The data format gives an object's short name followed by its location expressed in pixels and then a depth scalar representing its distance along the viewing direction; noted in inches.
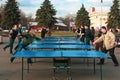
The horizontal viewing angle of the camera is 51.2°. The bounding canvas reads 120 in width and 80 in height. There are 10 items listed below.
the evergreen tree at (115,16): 1244.8
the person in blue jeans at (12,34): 284.0
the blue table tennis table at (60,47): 182.1
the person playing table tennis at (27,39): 212.1
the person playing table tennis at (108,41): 203.3
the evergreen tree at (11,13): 1136.0
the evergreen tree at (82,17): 1460.0
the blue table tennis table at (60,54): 134.2
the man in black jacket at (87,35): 327.6
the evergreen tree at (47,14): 1214.0
